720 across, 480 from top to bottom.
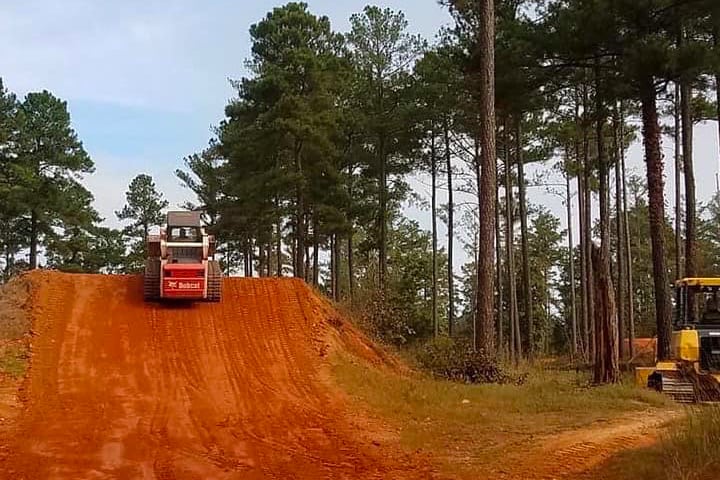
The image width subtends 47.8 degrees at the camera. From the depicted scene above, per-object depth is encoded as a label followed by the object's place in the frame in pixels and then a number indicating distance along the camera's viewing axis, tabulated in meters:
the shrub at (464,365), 18.86
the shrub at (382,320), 23.88
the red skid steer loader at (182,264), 21.22
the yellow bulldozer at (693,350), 15.34
